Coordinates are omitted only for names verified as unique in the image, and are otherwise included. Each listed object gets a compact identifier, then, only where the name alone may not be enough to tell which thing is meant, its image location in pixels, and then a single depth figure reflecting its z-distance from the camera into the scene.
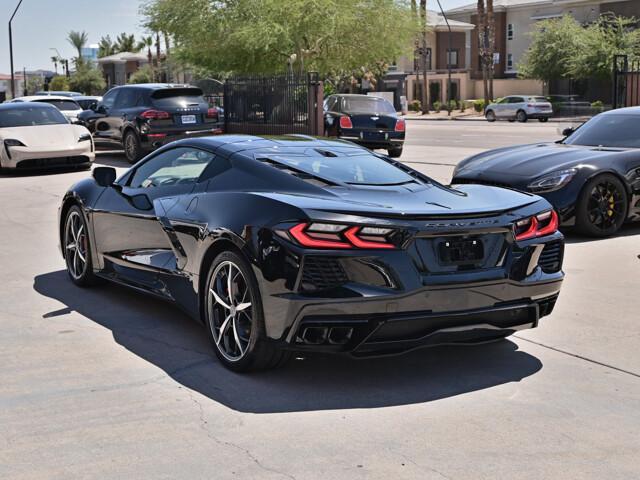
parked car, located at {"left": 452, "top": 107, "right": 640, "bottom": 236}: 9.80
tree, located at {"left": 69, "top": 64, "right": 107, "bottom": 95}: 94.31
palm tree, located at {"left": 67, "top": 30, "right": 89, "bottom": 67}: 115.75
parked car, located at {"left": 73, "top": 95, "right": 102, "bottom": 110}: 34.44
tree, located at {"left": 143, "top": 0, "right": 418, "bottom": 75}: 30.12
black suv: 20.08
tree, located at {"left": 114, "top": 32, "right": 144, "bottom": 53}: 125.06
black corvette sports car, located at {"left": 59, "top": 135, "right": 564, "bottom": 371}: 4.71
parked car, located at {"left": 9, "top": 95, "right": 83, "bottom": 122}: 27.52
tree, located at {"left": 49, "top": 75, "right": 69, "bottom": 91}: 90.62
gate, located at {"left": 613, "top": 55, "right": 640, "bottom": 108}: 22.16
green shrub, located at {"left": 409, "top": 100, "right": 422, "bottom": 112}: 71.11
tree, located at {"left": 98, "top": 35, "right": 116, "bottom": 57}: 124.56
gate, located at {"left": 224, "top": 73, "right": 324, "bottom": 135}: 23.84
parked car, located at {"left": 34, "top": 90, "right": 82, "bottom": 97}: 36.53
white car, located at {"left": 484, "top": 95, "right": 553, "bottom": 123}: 50.22
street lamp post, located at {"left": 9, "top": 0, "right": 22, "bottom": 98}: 55.93
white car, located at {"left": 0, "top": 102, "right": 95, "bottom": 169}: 17.84
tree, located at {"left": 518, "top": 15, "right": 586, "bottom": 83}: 59.12
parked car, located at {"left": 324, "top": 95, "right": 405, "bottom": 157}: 21.23
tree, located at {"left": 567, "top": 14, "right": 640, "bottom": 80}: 55.69
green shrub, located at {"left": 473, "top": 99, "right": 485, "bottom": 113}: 63.48
